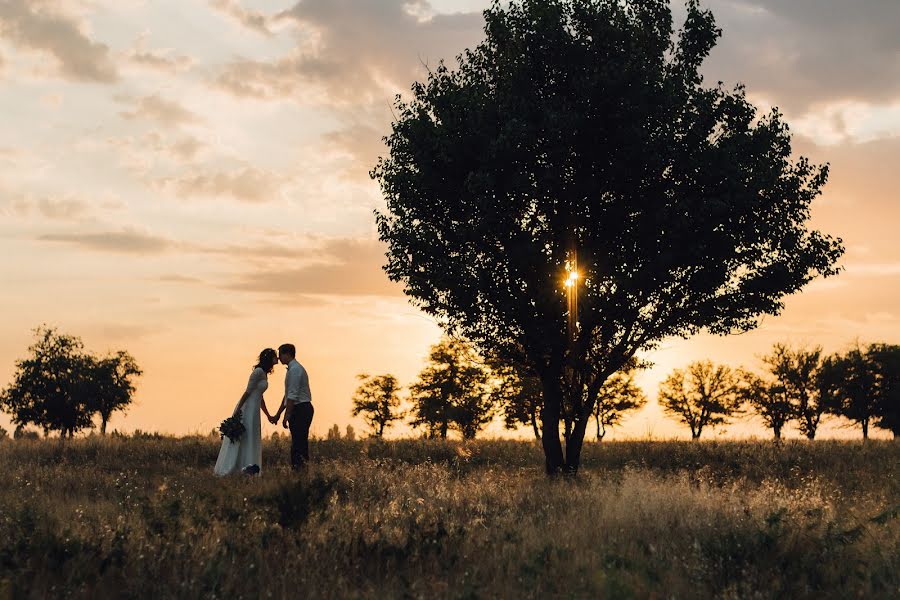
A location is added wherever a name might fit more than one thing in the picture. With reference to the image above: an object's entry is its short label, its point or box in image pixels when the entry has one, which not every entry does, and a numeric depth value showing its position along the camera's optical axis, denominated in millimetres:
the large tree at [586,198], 18906
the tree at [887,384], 75438
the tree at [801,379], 80250
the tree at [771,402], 80812
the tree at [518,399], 57031
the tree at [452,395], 69625
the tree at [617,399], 65938
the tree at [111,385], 72812
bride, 17484
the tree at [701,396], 85312
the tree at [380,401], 87000
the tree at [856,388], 77375
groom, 17781
